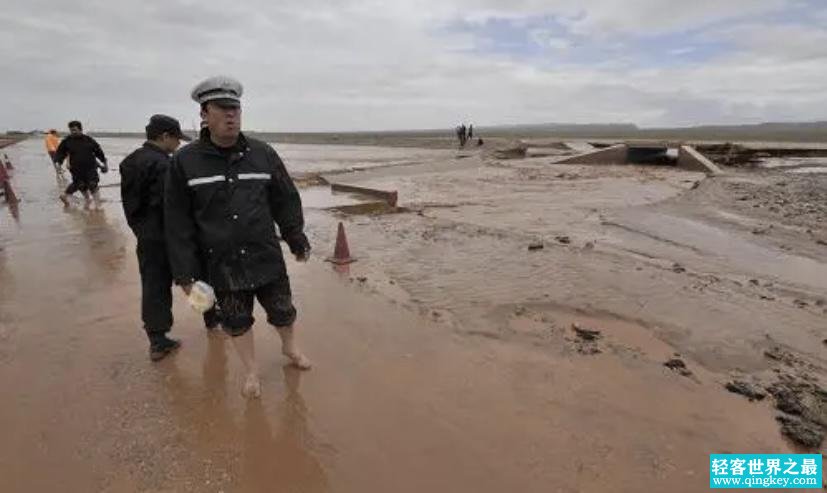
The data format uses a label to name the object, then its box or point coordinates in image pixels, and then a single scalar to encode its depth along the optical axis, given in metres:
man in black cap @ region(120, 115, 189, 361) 4.14
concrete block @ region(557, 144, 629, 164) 24.77
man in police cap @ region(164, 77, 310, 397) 3.29
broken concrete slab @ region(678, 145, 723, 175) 21.45
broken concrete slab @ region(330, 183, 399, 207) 12.01
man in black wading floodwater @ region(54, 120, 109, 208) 10.41
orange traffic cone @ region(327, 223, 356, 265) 7.18
